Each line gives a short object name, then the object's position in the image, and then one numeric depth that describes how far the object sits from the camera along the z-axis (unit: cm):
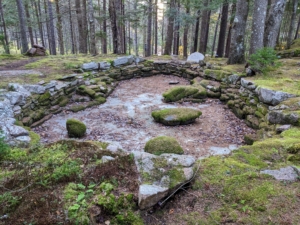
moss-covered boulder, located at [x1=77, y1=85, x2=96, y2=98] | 698
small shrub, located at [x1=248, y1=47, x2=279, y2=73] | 602
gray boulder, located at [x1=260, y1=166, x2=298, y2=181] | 247
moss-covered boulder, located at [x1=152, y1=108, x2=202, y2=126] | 529
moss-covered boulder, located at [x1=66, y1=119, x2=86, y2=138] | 464
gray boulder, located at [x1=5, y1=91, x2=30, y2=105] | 479
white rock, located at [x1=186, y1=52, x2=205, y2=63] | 925
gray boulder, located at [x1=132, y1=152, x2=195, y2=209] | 206
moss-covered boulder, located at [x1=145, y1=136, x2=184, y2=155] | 328
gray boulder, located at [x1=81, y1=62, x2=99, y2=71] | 787
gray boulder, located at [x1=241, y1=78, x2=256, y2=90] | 563
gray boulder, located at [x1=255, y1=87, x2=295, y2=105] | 468
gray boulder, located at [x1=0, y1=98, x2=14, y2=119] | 428
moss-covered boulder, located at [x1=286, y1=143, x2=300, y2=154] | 302
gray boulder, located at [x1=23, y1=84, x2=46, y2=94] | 555
